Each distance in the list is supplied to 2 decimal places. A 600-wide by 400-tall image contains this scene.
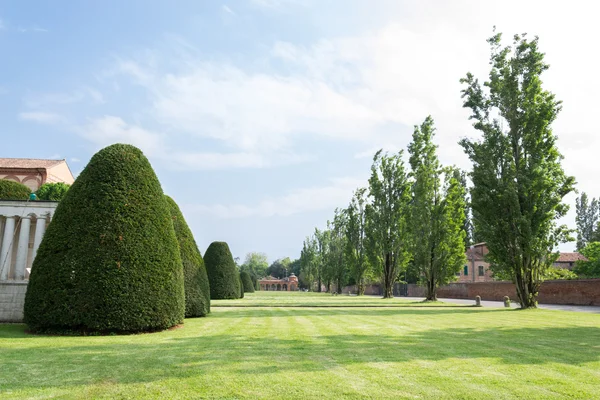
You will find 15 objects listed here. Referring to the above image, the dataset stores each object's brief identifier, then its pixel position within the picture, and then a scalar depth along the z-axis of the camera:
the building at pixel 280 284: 129.25
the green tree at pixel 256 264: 164.76
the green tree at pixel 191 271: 15.88
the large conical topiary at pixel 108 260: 10.33
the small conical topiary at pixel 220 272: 35.26
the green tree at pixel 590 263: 44.72
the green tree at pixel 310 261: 86.88
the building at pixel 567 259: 68.02
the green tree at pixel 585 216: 86.62
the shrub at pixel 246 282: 64.31
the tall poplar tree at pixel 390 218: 43.53
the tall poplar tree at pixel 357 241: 57.78
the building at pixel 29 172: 50.22
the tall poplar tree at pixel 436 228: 34.81
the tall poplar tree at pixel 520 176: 24.00
